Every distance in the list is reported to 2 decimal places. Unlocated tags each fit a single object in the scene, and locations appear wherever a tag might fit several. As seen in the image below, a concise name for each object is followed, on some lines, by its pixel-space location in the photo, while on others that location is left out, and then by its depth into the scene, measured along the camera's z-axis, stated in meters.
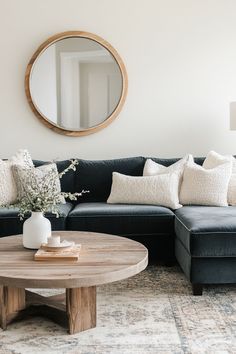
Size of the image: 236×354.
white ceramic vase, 2.58
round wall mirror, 4.35
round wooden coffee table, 2.13
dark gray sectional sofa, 2.86
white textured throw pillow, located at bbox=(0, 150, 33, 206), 3.66
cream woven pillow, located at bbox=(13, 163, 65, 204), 3.65
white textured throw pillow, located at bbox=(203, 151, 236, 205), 3.81
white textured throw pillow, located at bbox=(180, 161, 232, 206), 3.71
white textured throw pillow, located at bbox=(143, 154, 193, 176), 3.91
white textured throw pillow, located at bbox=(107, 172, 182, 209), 3.72
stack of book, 2.37
